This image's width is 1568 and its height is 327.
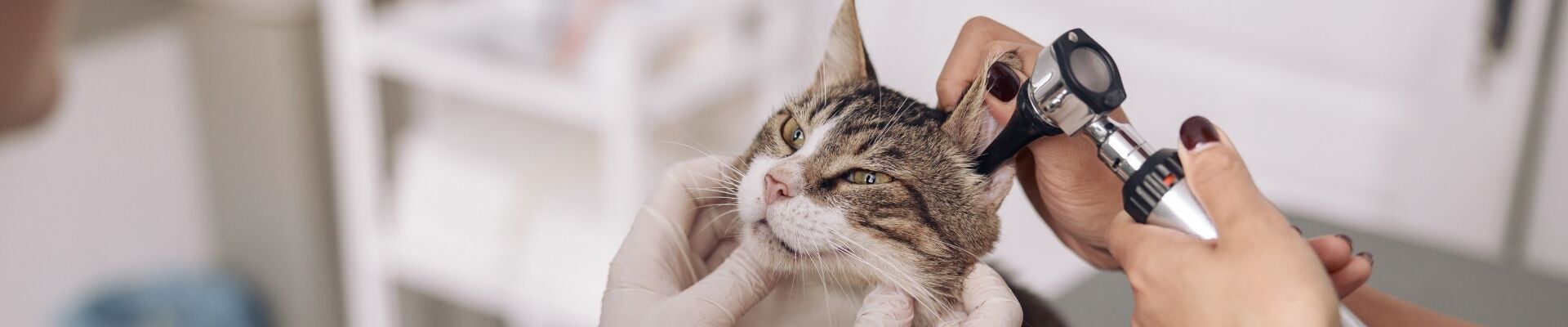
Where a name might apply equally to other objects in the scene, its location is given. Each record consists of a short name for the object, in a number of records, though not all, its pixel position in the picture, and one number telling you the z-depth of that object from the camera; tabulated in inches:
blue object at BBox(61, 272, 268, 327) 68.6
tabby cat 21.7
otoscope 18.5
